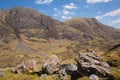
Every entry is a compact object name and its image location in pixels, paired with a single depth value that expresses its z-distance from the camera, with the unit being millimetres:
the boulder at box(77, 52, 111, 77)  10338
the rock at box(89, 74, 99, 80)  9904
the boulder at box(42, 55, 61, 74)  13263
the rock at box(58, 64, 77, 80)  12034
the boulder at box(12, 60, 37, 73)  14792
